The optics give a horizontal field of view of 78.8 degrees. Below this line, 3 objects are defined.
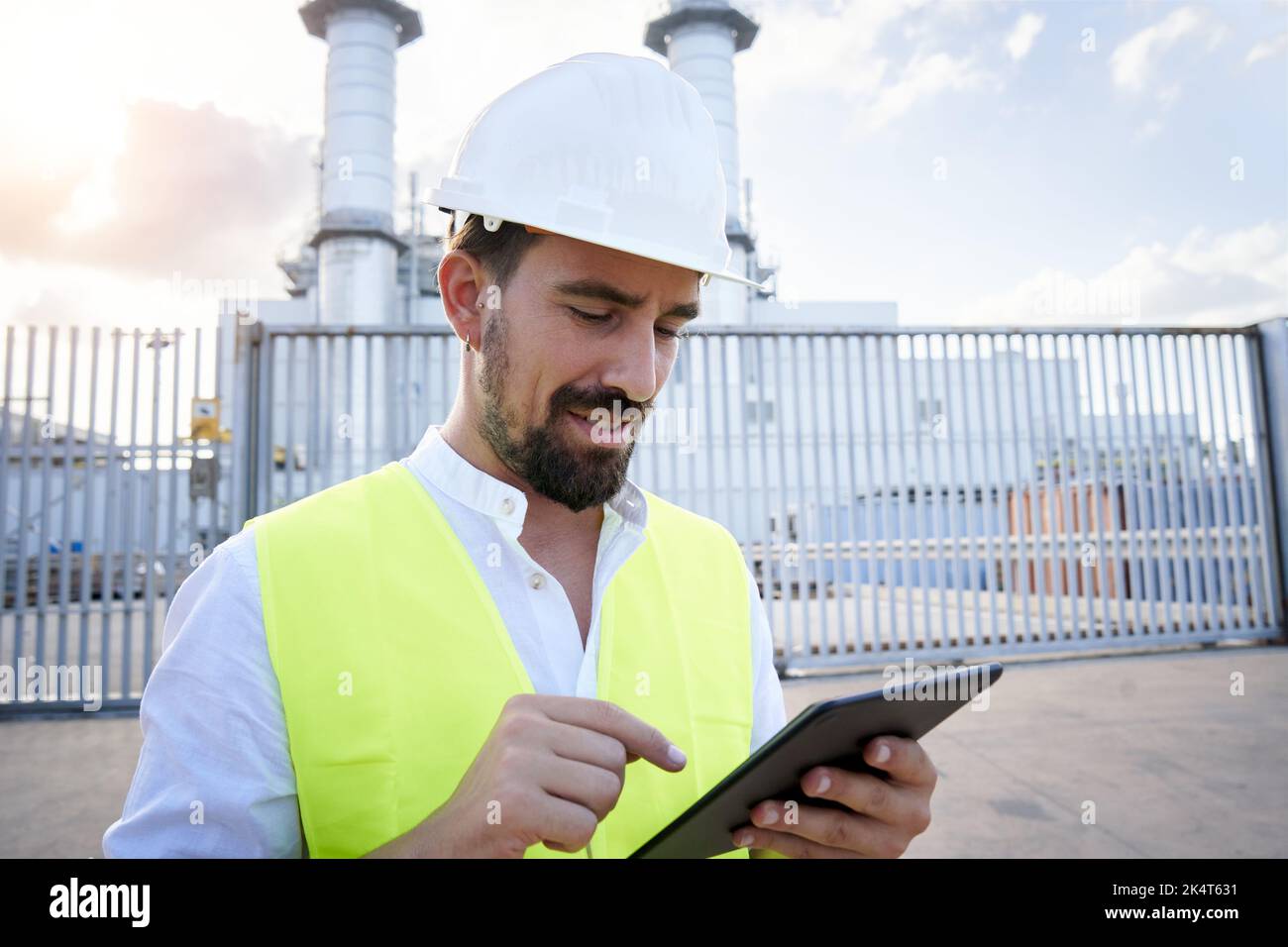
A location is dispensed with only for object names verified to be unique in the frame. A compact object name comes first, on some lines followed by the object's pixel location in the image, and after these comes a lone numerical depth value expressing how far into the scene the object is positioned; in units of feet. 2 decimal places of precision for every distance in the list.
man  3.07
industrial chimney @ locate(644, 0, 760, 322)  71.72
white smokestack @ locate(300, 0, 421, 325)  66.39
